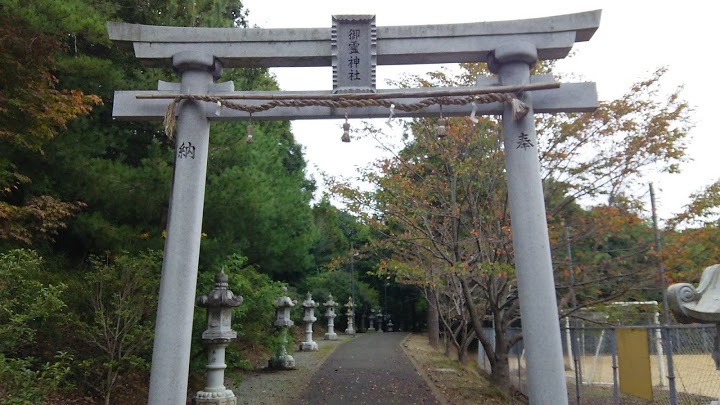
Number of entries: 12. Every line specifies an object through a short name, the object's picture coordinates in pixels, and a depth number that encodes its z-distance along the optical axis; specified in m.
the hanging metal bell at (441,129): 5.25
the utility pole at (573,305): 8.89
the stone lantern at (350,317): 32.03
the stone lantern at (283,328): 14.25
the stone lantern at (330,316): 25.99
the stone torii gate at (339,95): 5.03
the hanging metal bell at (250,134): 5.50
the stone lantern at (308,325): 19.97
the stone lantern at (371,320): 38.00
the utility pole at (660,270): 6.97
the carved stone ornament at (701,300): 4.35
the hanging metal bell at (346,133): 5.30
